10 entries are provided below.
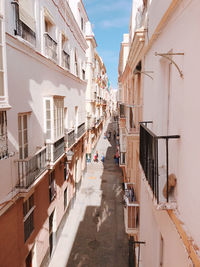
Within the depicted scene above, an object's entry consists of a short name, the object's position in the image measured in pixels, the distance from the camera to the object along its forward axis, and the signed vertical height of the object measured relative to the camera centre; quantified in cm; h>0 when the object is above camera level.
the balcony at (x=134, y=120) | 797 -6
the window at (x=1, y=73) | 451 +97
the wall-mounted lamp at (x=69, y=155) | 1223 -202
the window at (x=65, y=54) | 1203 +370
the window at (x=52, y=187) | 1072 -340
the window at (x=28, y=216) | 779 -353
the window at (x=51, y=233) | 1085 -576
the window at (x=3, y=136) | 570 -44
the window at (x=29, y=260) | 834 -542
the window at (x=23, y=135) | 748 -54
